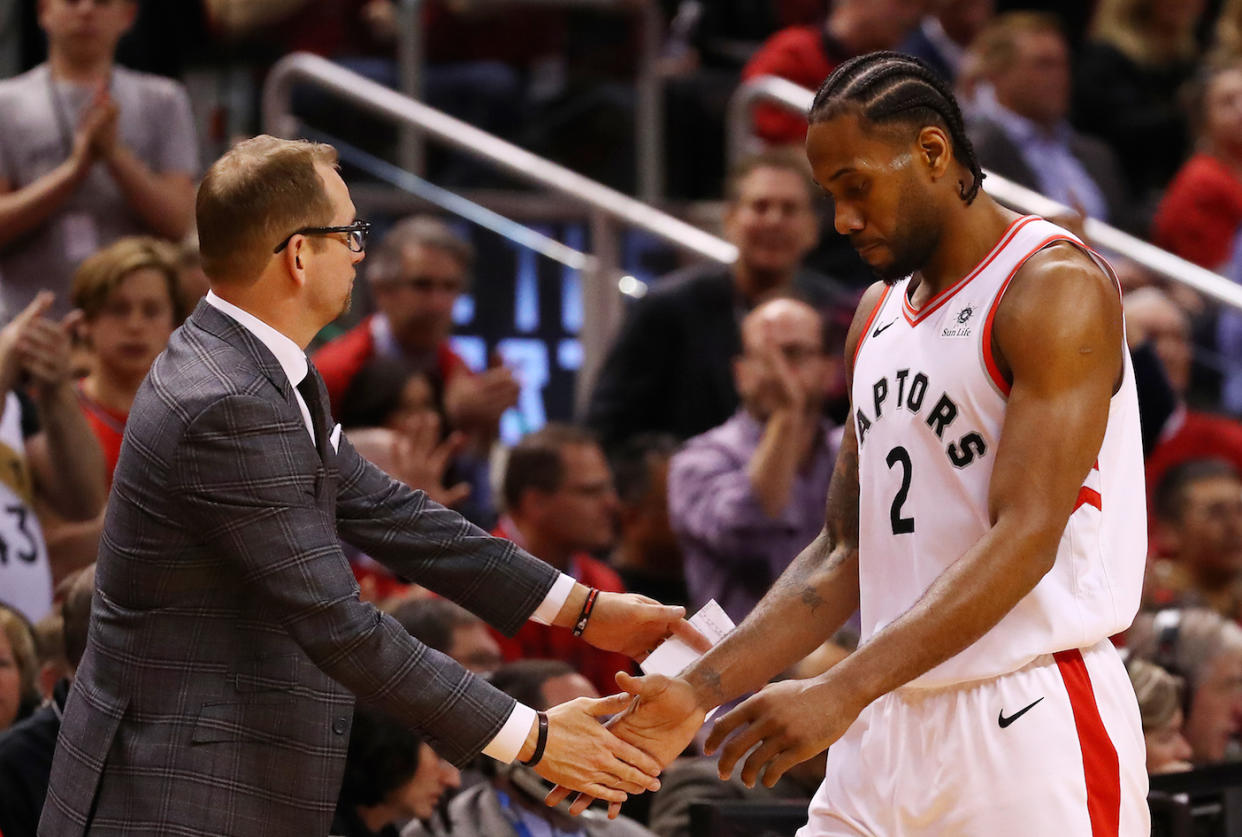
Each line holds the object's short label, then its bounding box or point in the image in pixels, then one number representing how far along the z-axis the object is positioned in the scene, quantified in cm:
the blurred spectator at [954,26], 1866
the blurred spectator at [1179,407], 1574
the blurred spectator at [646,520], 1438
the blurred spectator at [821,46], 1734
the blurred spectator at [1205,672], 1241
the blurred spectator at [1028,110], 1714
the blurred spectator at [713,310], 1478
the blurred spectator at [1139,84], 2167
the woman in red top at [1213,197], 1895
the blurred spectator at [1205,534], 1530
